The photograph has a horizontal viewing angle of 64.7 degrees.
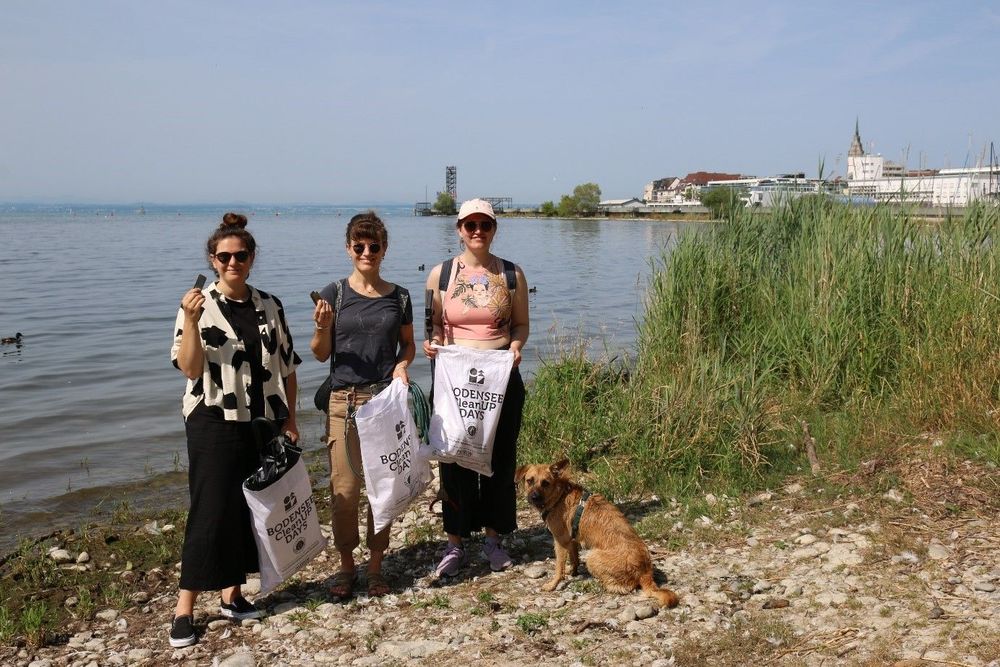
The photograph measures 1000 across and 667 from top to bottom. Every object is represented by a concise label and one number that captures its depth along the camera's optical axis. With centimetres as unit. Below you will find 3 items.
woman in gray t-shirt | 446
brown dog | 441
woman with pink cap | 468
